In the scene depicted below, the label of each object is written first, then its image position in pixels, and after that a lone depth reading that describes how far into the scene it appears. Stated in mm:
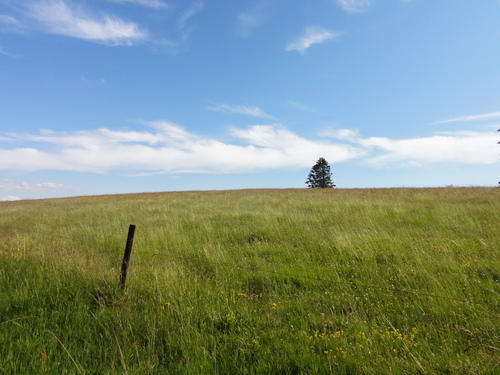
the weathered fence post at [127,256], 4547
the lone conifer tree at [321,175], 46156
